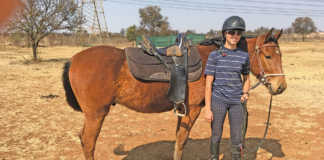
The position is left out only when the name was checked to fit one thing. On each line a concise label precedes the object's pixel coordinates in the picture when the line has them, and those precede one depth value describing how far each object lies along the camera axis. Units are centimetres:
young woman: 231
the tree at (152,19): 5650
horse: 277
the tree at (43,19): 1450
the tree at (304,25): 4858
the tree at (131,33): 3777
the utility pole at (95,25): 2870
